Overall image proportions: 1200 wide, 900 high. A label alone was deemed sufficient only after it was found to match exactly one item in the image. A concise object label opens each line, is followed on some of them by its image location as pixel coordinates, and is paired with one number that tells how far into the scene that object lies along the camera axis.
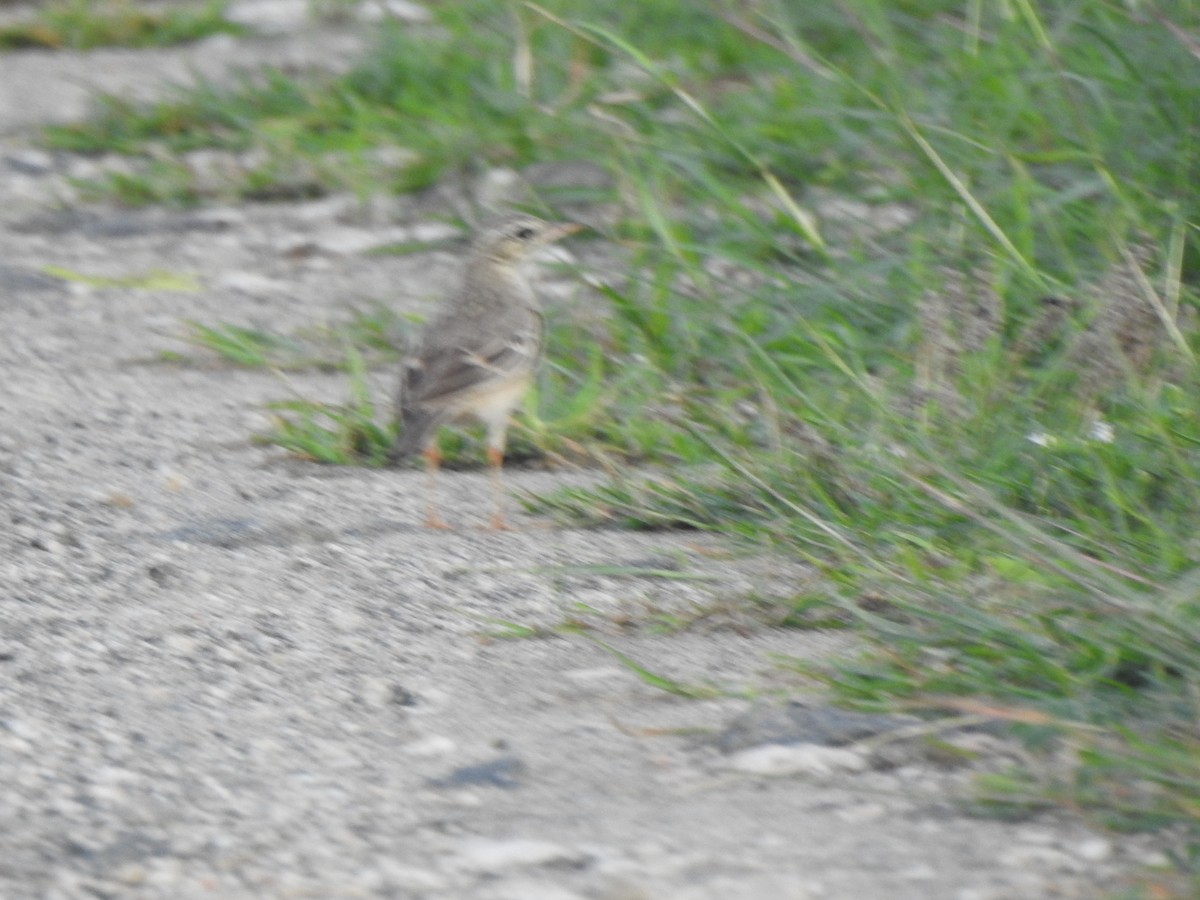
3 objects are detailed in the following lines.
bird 10.57
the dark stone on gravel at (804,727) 7.18
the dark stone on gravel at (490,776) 7.00
